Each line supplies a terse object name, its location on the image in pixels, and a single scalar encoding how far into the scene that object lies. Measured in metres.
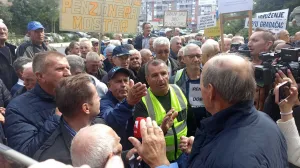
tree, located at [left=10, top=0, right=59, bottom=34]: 36.50
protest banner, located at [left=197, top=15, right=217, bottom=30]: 10.01
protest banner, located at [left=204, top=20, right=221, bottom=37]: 9.79
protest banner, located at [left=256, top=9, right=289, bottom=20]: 8.66
